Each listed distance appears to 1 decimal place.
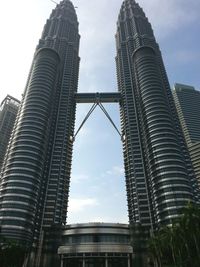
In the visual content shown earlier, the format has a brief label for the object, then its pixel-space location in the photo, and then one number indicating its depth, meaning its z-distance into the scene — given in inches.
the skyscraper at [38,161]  5162.4
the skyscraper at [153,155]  5423.2
